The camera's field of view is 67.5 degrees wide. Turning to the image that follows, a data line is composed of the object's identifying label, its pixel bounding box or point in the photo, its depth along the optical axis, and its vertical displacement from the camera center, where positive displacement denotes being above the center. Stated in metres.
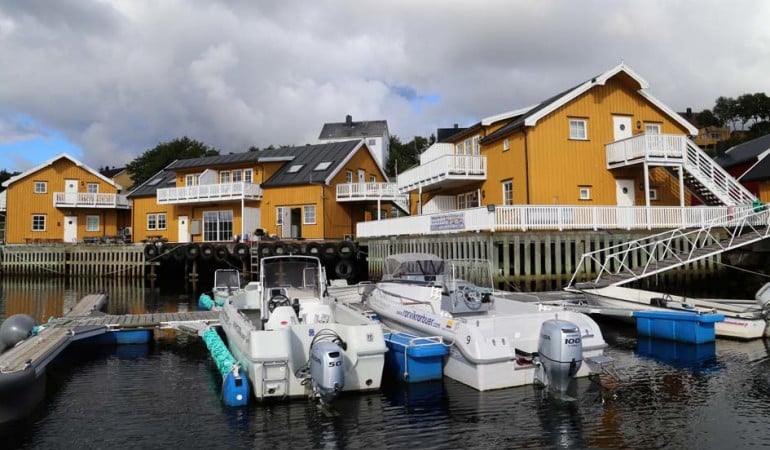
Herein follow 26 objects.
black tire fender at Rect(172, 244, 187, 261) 36.22 -0.11
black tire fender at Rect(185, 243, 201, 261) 35.38 -0.07
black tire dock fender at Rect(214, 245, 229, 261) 34.41 -0.21
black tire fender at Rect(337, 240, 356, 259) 31.88 -0.12
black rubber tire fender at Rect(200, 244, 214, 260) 34.91 -0.08
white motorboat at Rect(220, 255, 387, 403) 8.91 -1.72
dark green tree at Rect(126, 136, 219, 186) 76.31 +12.81
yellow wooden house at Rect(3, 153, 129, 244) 47.53 +4.02
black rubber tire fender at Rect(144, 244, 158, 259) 37.66 -0.01
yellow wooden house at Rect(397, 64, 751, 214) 24.85 +3.86
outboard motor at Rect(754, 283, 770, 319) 14.00 -1.53
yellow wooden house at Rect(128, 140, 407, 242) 37.84 +3.54
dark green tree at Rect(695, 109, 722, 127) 95.62 +20.06
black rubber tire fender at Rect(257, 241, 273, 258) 32.44 -0.04
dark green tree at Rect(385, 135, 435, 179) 81.88 +14.01
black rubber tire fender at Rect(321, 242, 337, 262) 31.91 -0.26
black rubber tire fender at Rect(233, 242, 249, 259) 33.25 -0.06
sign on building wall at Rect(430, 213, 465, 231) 22.41 +0.93
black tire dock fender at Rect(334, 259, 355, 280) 31.84 -1.22
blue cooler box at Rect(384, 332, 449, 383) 10.48 -2.10
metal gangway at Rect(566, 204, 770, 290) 19.77 -0.17
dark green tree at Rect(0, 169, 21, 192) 89.50 +12.56
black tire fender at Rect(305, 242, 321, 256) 31.52 -0.08
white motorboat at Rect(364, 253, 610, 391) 9.48 -1.59
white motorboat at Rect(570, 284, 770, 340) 14.00 -1.79
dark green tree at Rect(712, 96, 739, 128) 90.62 +20.59
